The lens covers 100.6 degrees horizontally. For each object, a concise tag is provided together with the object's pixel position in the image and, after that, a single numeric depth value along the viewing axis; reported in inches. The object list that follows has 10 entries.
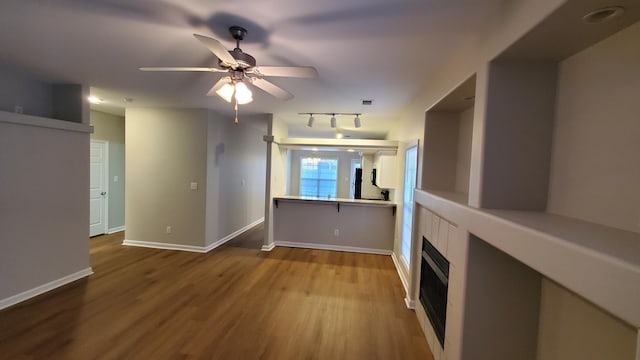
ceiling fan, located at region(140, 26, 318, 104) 71.3
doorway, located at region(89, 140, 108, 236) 205.3
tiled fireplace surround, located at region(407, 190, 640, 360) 41.7
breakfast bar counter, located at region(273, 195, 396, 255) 191.3
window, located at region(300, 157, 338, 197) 386.6
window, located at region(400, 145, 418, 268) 143.3
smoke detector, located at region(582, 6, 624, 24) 36.5
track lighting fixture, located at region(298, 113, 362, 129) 166.0
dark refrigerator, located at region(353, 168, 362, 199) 334.3
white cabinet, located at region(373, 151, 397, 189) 186.2
